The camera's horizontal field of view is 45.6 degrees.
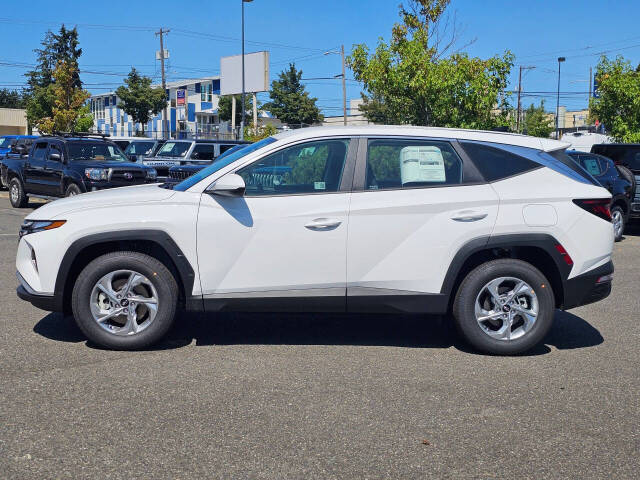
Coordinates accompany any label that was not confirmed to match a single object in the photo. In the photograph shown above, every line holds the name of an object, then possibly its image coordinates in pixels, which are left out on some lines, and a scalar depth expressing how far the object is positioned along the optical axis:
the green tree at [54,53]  88.00
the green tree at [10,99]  108.88
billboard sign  57.06
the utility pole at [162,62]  59.19
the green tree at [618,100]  26.31
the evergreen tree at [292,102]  80.19
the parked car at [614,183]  14.74
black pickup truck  16.61
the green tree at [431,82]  19.97
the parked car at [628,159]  15.11
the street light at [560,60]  77.31
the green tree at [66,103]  49.84
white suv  5.77
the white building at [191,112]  81.75
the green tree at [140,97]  61.59
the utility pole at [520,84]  71.90
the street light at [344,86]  52.77
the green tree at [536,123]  70.49
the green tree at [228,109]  73.69
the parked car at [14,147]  20.33
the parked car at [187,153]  21.19
